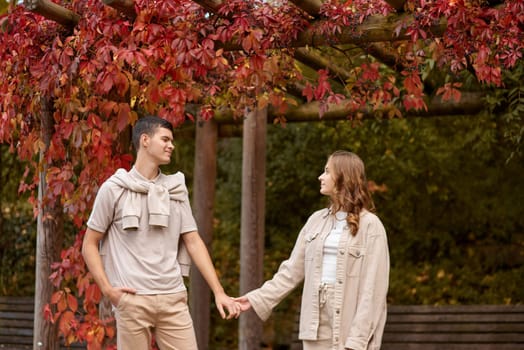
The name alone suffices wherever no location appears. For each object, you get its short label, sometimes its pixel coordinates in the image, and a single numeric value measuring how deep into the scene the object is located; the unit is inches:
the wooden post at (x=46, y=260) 375.0
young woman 268.1
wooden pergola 490.1
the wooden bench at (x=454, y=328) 494.1
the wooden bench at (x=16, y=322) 536.3
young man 273.6
